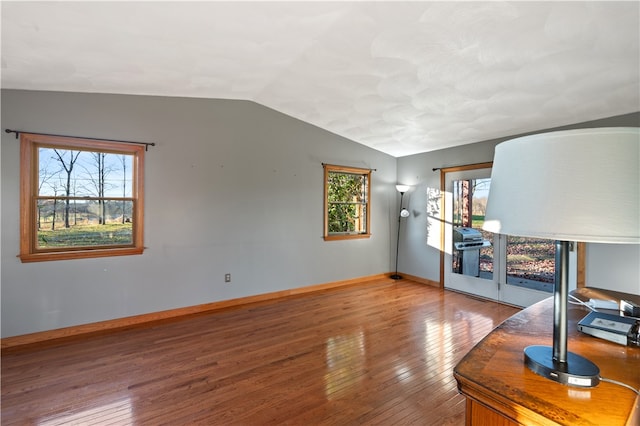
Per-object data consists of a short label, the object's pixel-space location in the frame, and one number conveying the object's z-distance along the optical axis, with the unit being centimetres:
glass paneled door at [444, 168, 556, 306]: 399
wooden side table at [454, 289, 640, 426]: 75
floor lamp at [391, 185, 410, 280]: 553
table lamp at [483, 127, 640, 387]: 69
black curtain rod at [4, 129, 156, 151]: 287
